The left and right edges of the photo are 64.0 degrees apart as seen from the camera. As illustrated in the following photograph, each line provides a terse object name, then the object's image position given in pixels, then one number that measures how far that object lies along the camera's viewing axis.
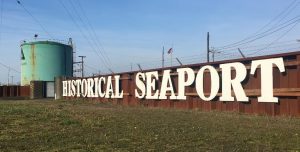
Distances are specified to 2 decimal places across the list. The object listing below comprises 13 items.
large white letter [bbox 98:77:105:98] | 18.95
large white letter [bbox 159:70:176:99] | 13.14
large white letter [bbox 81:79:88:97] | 21.18
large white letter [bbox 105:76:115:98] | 17.84
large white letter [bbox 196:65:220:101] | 10.93
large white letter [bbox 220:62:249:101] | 10.01
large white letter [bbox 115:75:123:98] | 17.10
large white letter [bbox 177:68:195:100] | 12.14
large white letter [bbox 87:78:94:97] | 20.29
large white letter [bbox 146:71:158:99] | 14.12
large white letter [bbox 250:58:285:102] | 9.03
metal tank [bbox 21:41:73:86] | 30.40
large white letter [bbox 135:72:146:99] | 14.96
